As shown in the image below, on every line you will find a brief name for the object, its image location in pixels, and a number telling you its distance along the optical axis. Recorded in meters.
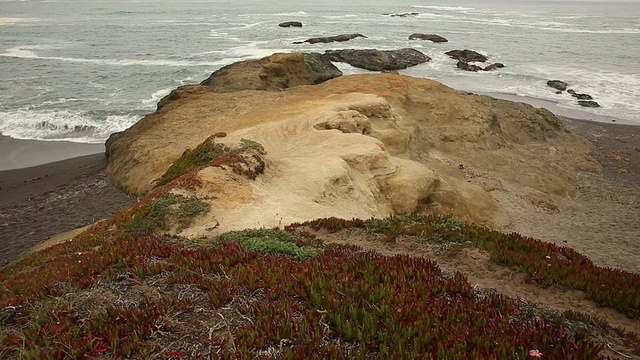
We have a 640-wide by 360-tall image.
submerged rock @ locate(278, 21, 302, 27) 89.01
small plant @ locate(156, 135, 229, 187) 15.95
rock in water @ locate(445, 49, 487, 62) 58.44
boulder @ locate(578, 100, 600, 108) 40.06
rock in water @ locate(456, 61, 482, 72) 53.56
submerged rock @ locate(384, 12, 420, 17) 115.06
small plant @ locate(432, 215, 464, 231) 9.05
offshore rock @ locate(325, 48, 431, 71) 52.62
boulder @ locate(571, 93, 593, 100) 41.84
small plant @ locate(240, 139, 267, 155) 15.58
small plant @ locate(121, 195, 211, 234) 10.96
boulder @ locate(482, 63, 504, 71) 53.22
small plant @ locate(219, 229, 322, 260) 7.00
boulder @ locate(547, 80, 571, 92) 45.19
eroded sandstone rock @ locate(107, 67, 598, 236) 13.20
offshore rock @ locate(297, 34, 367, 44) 68.00
